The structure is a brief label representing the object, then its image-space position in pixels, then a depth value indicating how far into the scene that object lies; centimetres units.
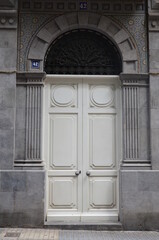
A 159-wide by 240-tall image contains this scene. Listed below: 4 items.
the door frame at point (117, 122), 849
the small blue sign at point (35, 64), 850
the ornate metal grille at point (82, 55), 876
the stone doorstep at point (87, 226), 798
